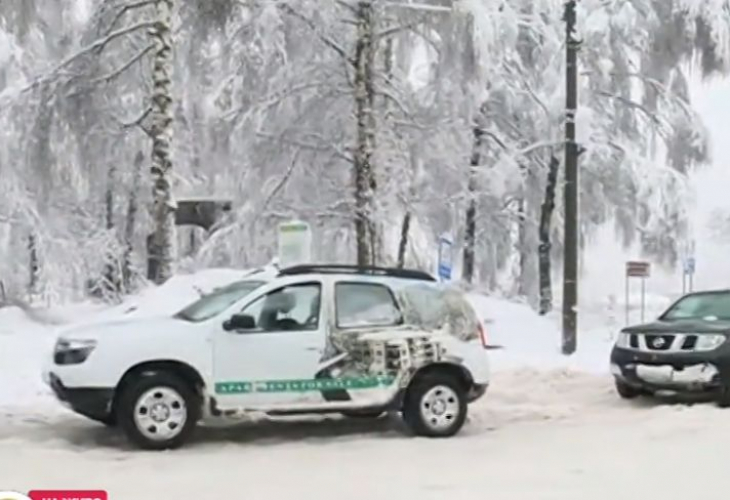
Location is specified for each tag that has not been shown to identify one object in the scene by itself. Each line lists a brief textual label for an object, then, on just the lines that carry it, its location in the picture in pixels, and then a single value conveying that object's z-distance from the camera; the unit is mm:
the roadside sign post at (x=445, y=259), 17031
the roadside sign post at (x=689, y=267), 27422
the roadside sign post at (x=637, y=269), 20094
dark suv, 11883
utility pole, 17672
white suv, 9305
